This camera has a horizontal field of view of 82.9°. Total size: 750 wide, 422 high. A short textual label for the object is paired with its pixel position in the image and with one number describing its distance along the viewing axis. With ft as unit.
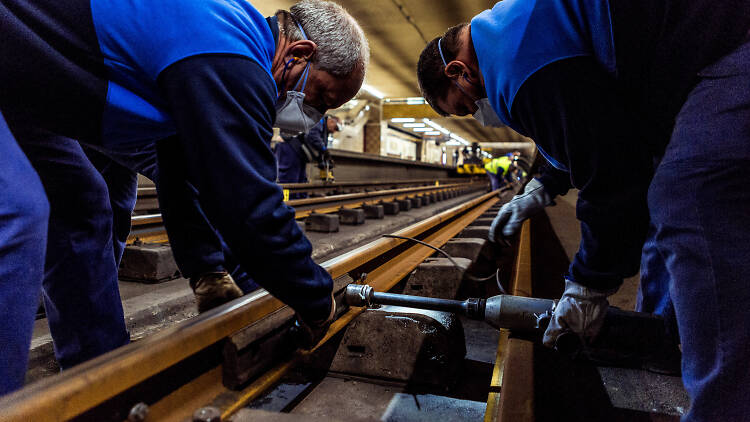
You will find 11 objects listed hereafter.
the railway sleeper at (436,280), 7.75
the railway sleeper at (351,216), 17.48
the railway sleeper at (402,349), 5.13
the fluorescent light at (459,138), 124.67
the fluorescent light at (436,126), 96.30
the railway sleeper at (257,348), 4.37
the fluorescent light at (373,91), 66.72
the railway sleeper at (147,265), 9.39
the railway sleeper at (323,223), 15.47
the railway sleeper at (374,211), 19.33
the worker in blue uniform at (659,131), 3.72
